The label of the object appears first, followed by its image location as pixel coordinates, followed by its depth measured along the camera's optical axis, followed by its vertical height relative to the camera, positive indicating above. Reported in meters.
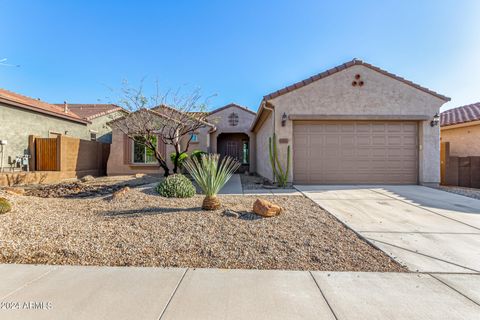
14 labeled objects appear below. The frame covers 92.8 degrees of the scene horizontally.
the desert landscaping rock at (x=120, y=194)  6.05 -0.90
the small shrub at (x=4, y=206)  4.46 -0.92
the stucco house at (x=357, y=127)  9.54 +1.55
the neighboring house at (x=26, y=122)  10.80 +2.13
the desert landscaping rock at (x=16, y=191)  6.23 -0.93
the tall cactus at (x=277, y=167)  9.19 -0.19
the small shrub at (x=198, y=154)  12.74 +0.43
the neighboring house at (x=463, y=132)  10.77 +1.64
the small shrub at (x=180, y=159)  12.35 +0.14
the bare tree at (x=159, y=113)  9.27 +2.04
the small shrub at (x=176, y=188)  6.41 -0.76
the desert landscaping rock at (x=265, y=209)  4.77 -0.98
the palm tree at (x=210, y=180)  5.04 -0.40
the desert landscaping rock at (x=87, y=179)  11.43 -0.94
